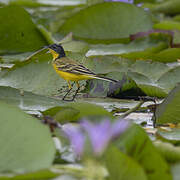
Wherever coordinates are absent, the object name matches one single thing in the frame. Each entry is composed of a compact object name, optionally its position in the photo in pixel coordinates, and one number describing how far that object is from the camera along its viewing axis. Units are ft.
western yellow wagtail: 24.68
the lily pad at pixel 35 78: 24.68
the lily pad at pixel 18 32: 25.57
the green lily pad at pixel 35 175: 19.36
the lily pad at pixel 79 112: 23.99
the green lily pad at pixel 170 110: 24.33
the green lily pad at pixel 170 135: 23.93
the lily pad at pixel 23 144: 21.46
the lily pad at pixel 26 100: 24.31
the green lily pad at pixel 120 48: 25.55
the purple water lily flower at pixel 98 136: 15.85
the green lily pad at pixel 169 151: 23.56
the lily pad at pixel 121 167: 19.36
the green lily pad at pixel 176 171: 21.19
